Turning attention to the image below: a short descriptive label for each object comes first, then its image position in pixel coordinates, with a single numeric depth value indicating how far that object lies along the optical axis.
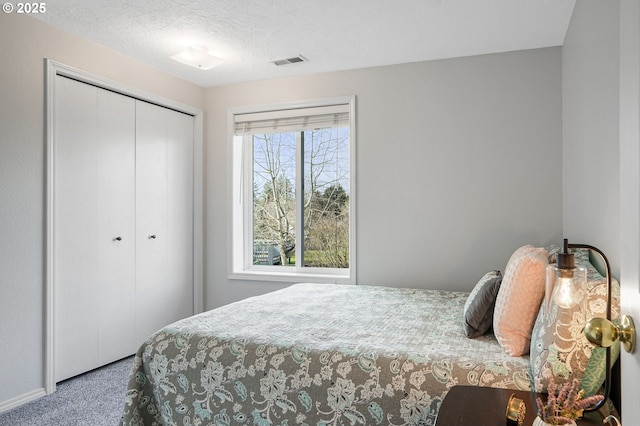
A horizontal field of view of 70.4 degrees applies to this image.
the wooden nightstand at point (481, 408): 1.25
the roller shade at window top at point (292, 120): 4.00
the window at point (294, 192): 4.10
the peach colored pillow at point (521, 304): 1.81
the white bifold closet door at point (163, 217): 3.82
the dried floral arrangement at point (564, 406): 1.13
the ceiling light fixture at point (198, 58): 3.31
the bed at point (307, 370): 1.69
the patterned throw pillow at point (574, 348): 1.42
